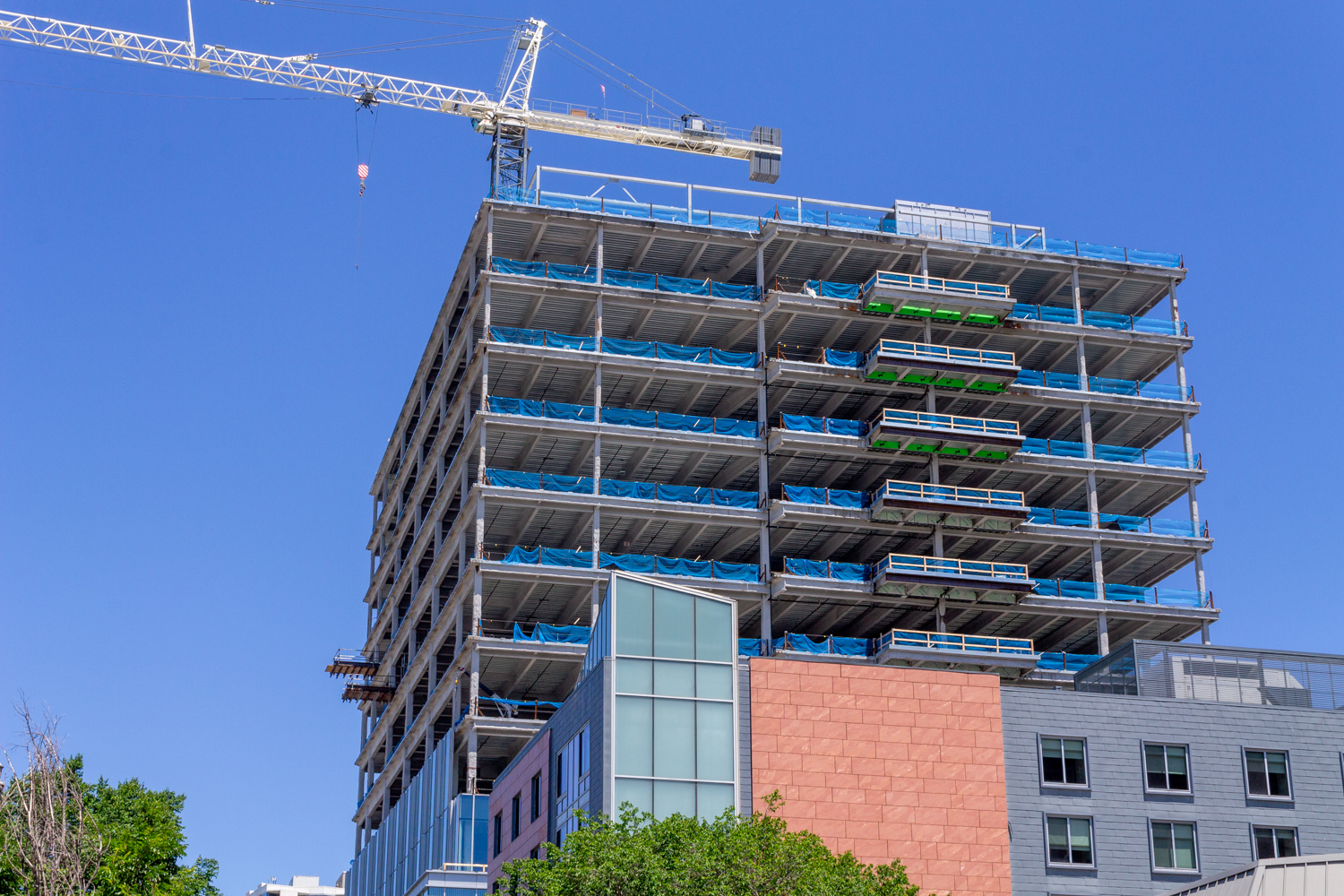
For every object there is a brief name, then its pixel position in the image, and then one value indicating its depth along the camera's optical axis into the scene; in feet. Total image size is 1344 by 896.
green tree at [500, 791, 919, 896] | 172.76
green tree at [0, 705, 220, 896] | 160.45
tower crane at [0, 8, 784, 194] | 451.12
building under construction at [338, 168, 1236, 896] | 327.88
